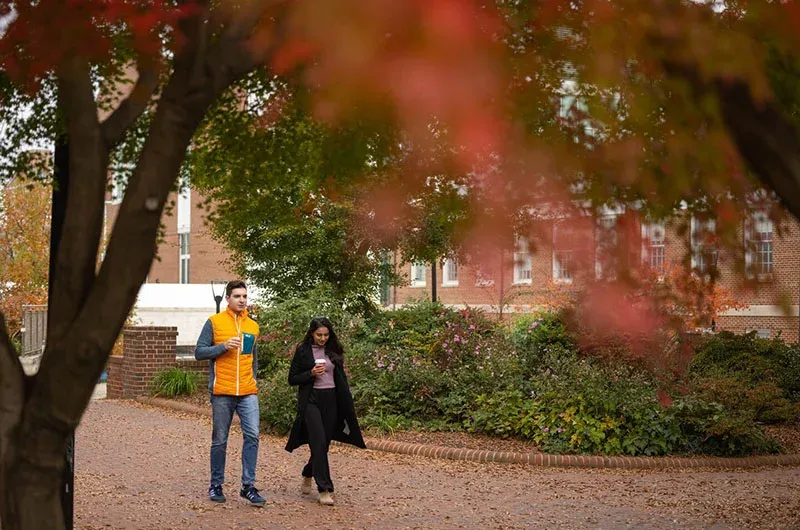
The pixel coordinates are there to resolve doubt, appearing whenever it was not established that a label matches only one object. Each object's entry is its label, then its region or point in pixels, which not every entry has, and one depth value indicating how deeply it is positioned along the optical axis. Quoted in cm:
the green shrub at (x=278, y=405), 1585
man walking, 991
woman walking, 1023
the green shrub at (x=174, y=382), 2100
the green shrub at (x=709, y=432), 1382
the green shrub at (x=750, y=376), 1484
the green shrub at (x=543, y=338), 1717
